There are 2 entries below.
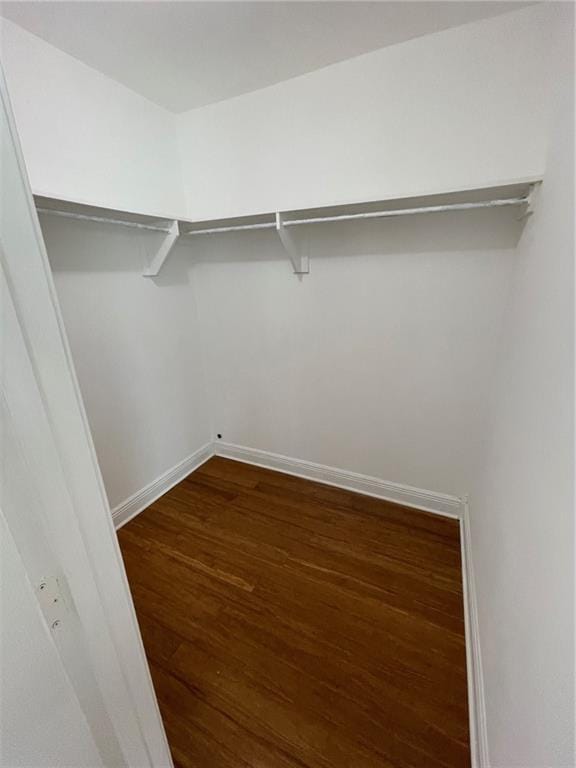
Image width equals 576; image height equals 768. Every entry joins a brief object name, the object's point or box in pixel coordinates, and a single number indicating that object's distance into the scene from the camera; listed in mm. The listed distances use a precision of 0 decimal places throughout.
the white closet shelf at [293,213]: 1385
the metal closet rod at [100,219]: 1489
